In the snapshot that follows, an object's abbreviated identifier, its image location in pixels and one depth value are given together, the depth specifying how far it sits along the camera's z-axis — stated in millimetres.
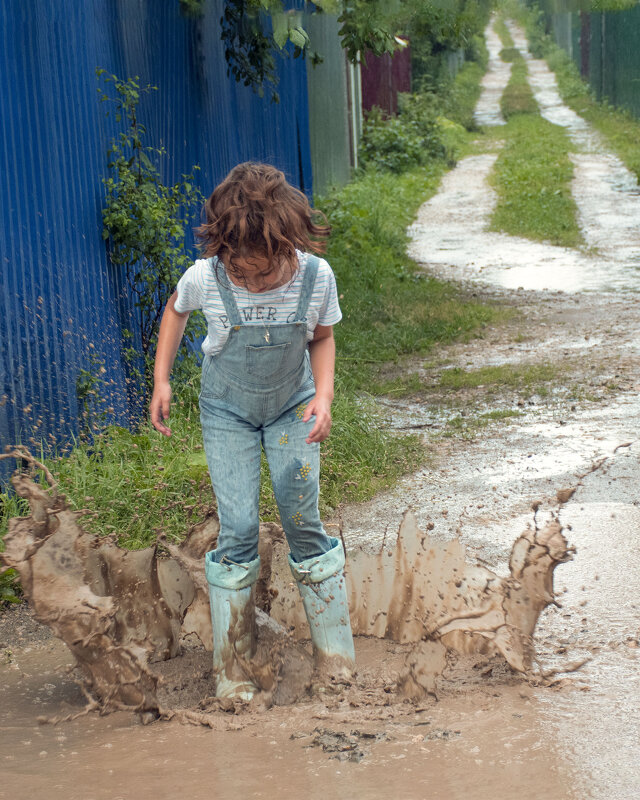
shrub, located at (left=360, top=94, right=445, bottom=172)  18938
